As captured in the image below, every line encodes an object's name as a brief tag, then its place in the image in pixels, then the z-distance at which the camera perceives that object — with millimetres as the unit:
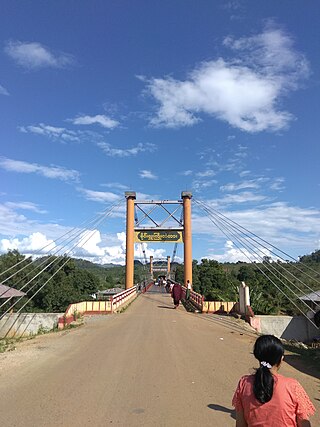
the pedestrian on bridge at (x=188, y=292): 19094
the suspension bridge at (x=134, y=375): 4465
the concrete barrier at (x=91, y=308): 12159
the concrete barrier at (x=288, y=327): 13195
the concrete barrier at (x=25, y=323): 12891
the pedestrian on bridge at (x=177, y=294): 17438
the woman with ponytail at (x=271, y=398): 2330
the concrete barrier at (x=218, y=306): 15203
